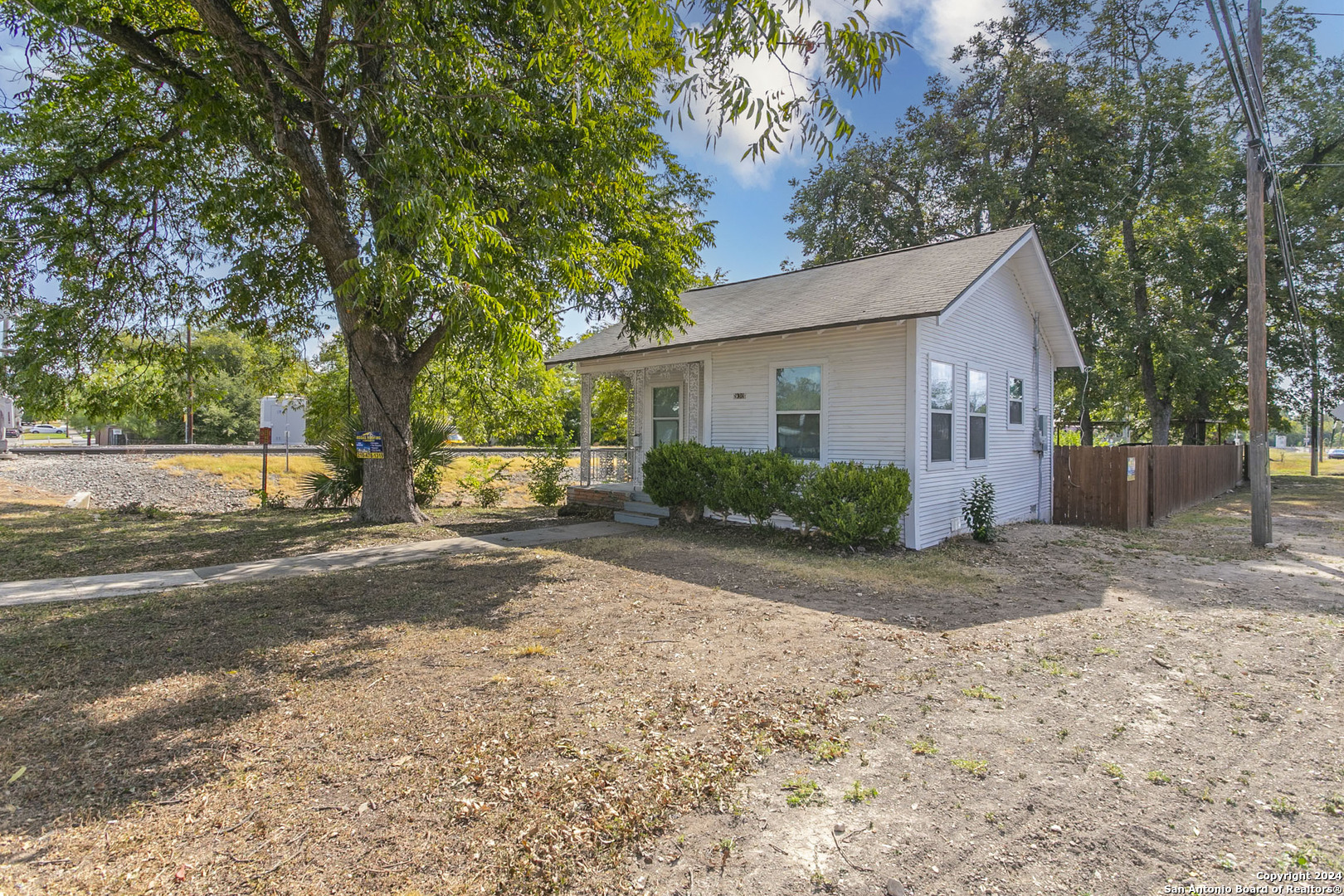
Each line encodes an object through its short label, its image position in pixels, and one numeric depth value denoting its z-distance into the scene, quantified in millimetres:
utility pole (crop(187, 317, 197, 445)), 11657
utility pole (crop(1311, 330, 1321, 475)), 21558
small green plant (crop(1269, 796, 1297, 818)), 2701
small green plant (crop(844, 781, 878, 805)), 2764
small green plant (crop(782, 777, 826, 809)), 2744
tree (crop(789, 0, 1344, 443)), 20188
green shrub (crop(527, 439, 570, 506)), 13156
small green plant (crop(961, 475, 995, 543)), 9570
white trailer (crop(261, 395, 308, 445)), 17859
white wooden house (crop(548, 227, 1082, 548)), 8906
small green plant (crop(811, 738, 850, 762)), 3131
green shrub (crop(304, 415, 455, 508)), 11727
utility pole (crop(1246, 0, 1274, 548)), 9289
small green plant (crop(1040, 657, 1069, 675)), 4379
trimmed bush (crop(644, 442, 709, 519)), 10266
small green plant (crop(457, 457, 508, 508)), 13969
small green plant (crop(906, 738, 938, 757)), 3184
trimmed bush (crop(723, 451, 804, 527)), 9047
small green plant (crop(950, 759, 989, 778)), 2990
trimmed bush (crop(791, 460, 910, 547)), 8164
